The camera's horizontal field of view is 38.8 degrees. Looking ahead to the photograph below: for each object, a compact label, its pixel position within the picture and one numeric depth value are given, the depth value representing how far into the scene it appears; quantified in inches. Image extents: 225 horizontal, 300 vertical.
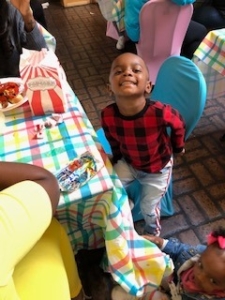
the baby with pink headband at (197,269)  42.3
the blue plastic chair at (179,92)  52.2
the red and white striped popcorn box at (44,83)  45.9
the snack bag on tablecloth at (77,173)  38.8
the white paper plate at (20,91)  50.3
